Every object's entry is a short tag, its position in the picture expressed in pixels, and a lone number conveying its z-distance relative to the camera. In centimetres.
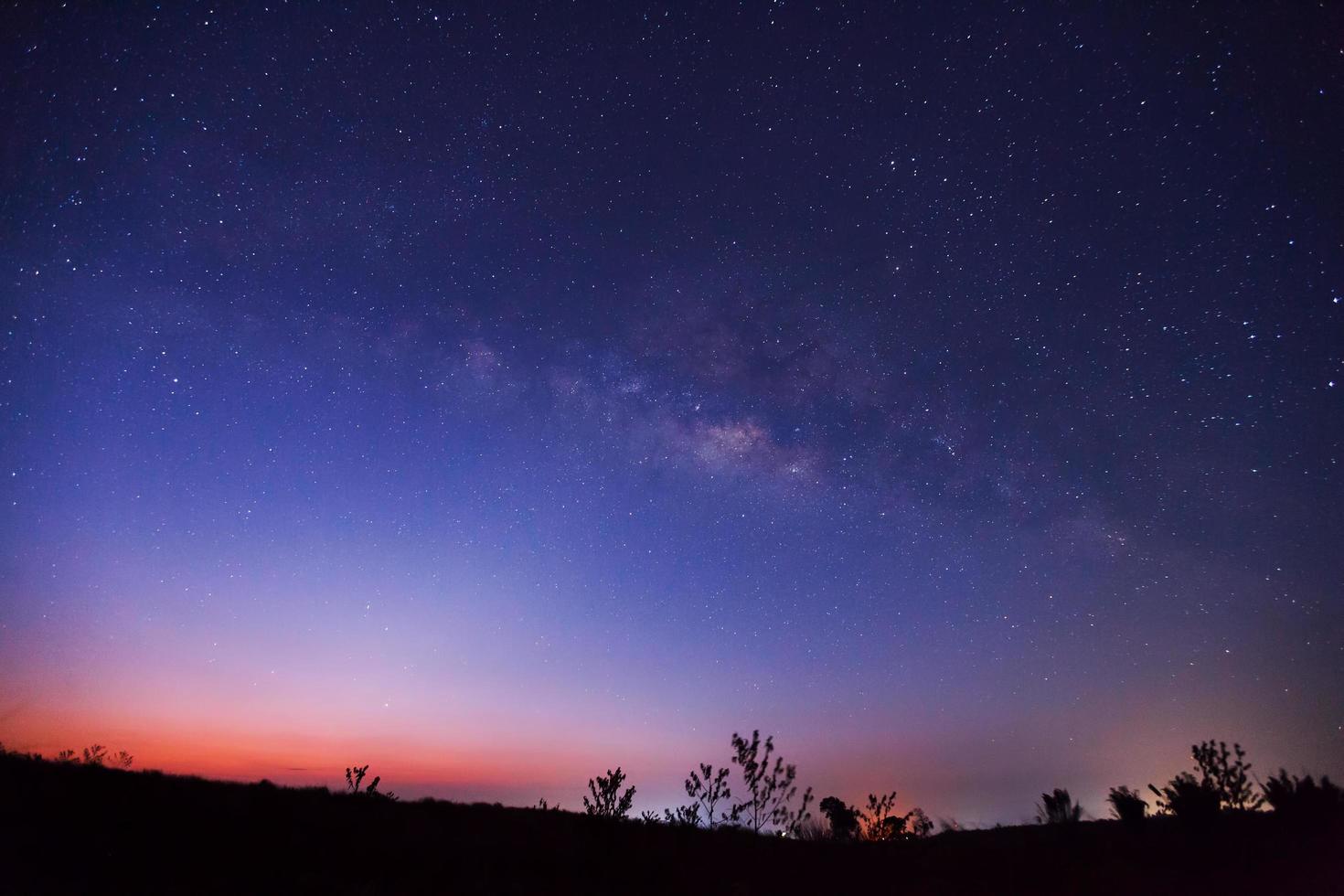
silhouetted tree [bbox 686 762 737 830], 1750
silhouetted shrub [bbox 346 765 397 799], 1480
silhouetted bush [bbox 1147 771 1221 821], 1271
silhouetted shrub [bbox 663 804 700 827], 1560
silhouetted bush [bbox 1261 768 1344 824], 1180
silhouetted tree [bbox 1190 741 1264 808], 1520
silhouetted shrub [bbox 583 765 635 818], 1530
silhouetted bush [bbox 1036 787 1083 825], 1623
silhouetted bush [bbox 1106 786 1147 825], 1417
